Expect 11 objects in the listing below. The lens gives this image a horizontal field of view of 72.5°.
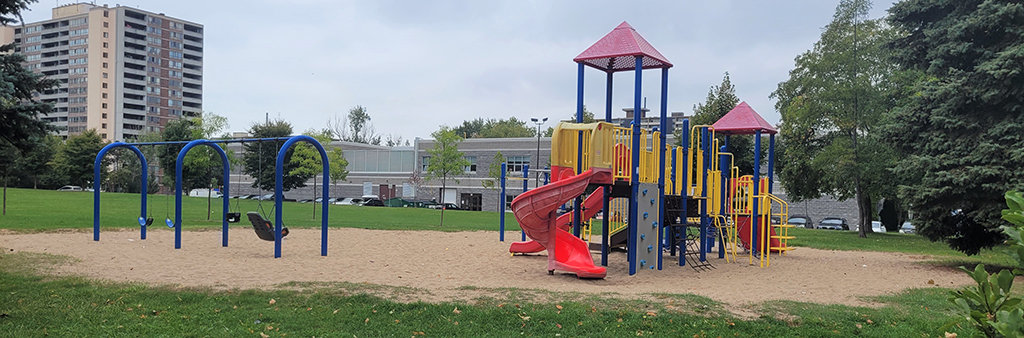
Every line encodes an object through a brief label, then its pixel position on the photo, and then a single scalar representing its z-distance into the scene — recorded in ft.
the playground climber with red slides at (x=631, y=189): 39.34
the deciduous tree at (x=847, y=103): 91.50
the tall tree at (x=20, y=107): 30.42
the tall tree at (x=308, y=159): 115.57
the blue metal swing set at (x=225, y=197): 43.88
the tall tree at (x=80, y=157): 193.88
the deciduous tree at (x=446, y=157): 133.59
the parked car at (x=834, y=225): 147.54
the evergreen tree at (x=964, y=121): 42.86
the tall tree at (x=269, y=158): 187.62
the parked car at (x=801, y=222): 152.25
